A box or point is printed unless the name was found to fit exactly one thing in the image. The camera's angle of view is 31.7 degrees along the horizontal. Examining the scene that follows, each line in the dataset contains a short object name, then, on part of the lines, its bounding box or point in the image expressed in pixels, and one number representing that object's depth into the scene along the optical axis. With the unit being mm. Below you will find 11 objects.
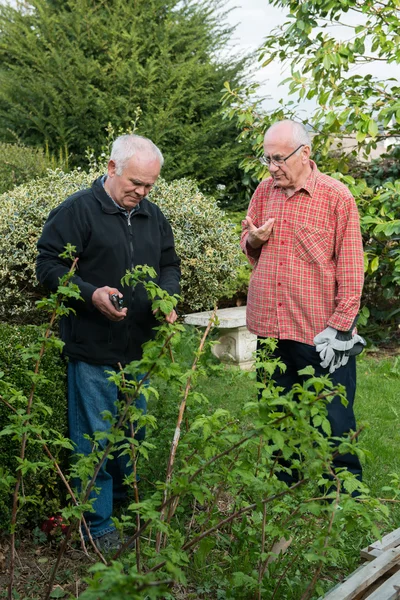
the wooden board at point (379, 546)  3004
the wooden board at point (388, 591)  2543
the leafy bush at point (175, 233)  5828
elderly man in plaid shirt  3371
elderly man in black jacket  3203
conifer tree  8977
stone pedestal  6789
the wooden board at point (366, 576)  2602
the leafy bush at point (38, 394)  3293
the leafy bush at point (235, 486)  1992
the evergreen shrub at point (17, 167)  7633
